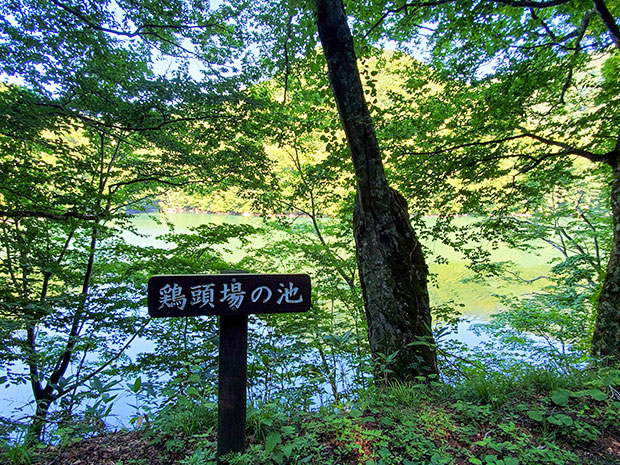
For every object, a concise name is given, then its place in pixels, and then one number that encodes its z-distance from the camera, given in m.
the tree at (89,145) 2.56
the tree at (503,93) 3.30
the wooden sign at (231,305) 1.38
